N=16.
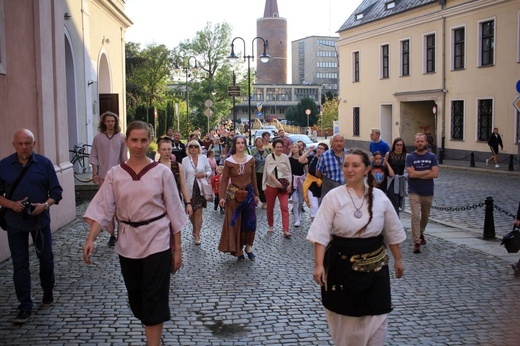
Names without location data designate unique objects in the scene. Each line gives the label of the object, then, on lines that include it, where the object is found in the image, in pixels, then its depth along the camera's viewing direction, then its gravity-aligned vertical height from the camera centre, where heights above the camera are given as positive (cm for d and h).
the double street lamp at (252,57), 3553 +346
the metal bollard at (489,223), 1133 -192
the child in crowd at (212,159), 1533 -100
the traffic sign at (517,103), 2117 +34
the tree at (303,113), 9331 +59
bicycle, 1847 -113
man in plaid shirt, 1030 -76
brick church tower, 11646 +1512
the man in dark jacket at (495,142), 2834 -124
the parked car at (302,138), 3519 -117
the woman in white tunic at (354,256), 445 -98
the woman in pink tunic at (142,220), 489 -77
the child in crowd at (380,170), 1126 -95
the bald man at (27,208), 650 -89
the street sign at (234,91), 3118 +131
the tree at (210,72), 6050 +480
